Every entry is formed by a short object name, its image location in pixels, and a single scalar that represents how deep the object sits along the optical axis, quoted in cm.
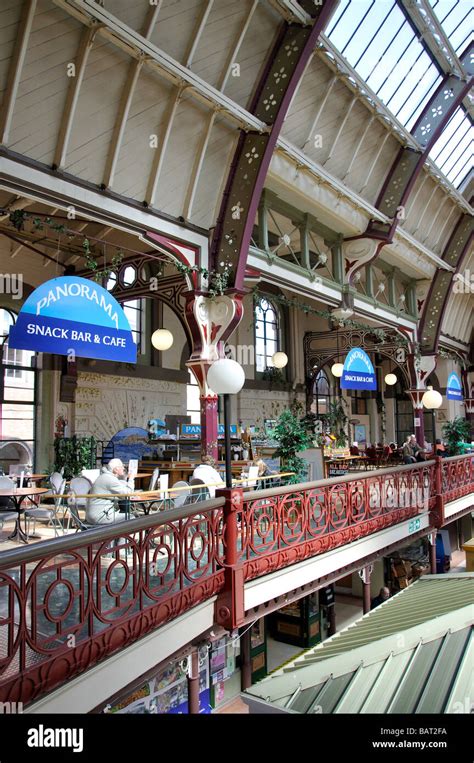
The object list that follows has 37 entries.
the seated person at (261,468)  890
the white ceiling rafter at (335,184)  980
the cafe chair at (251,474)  852
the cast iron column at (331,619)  1270
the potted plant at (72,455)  1249
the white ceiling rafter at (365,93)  920
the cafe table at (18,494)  711
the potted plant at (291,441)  870
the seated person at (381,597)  1224
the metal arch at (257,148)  830
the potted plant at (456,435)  1529
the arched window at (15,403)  1220
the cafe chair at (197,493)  719
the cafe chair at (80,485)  766
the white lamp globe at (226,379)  548
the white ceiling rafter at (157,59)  596
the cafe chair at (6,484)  779
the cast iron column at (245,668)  716
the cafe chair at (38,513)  779
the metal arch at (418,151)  1209
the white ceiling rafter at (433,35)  1011
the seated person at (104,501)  653
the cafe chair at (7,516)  727
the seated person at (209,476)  741
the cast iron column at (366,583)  862
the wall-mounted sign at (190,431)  1321
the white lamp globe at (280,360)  1523
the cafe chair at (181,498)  658
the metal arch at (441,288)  1698
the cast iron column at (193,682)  537
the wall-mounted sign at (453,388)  1795
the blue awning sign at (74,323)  526
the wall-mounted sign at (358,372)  1198
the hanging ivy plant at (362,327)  1175
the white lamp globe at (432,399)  1426
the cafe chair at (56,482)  844
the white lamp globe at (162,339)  1071
